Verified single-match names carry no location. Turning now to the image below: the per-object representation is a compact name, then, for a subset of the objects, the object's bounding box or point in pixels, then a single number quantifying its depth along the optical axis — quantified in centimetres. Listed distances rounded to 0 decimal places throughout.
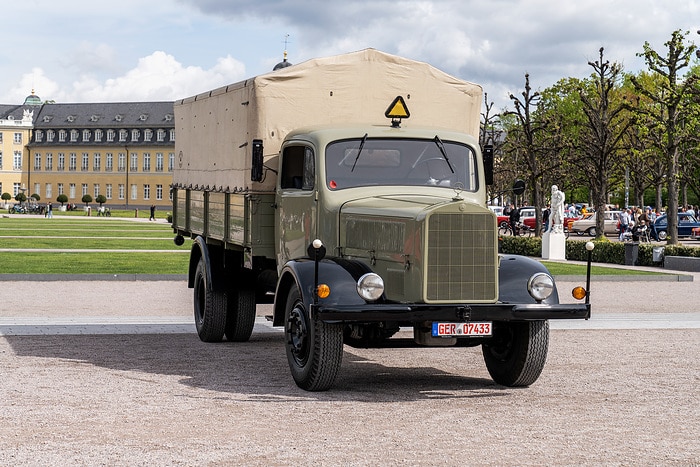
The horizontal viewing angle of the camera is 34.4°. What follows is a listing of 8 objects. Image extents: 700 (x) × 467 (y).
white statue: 3706
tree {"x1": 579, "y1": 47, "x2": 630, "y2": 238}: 4128
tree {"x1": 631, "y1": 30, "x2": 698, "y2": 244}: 3769
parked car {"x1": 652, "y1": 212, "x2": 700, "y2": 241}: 5533
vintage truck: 937
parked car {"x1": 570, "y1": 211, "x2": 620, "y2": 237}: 6216
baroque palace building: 14162
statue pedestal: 3669
